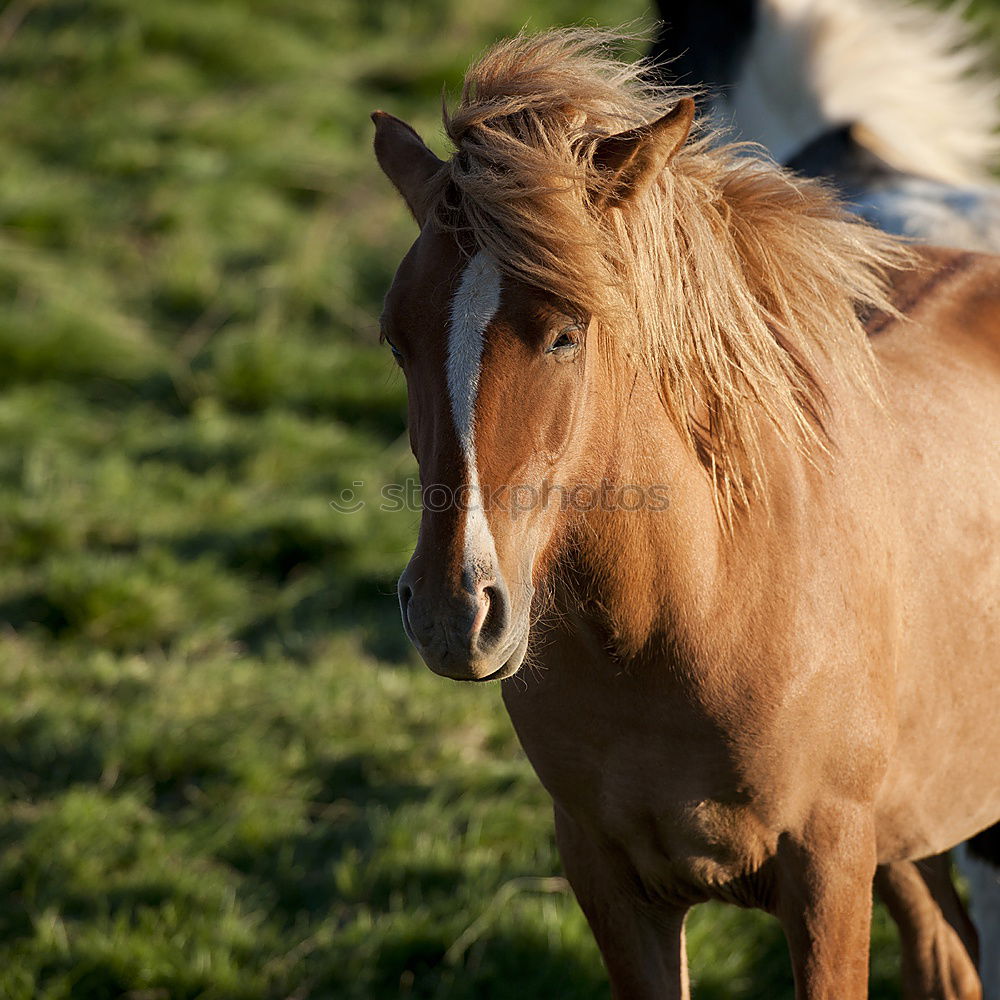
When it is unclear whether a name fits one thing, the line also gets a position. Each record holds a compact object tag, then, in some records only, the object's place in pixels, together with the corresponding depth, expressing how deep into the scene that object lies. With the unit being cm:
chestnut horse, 1164
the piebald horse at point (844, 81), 1918
